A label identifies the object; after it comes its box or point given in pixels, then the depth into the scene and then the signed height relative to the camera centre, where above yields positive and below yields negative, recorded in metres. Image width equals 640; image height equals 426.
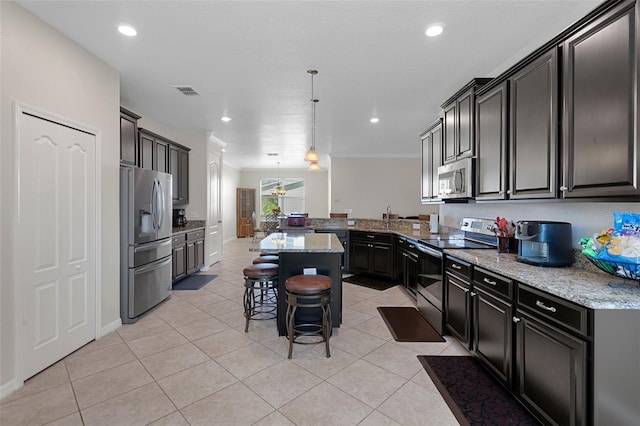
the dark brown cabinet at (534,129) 2.04 +0.62
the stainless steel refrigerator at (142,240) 3.36 -0.36
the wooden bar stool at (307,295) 2.62 -0.77
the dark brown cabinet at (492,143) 2.59 +0.63
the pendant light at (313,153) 4.16 +0.82
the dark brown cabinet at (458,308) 2.60 -0.93
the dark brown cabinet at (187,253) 4.89 -0.78
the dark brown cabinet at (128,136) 3.62 +0.95
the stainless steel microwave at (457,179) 3.08 +0.36
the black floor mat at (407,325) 3.07 -1.33
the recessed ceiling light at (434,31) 2.42 +1.51
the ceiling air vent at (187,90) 3.76 +1.58
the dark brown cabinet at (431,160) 3.95 +0.72
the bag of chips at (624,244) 1.46 -0.17
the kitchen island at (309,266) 3.08 -0.59
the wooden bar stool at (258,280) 3.18 -0.76
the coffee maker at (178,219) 5.53 -0.16
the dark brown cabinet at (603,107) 1.52 +0.59
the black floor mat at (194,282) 4.88 -1.27
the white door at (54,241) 2.25 -0.26
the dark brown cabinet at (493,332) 2.05 -0.93
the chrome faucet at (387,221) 5.76 -0.21
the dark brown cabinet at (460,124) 3.07 +0.99
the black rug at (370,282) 4.99 -1.28
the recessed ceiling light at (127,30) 2.47 +1.55
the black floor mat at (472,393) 1.88 -1.34
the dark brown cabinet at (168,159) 4.46 +0.88
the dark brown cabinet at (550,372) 1.47 -0.91
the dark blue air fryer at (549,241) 2.09 -0.22
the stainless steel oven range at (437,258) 3.12 -0.55
